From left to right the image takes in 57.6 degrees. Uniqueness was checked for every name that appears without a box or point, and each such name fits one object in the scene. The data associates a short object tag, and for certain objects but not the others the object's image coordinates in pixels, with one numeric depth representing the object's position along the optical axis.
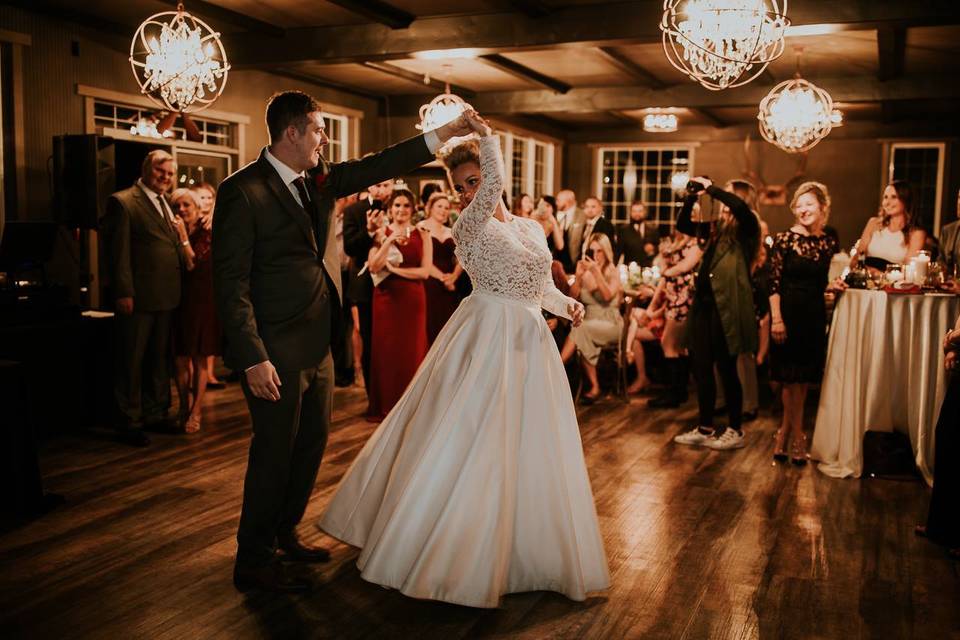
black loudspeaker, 6.48
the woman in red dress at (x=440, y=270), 5.91
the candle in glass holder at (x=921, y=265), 4.64
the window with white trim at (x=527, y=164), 14.50
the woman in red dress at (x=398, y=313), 5.67
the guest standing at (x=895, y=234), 5.46
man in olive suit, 5.01
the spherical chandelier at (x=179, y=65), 4.95
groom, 2.69
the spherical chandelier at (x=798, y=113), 7.18
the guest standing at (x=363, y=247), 6.46
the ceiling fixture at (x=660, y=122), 11.98
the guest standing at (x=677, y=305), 5.95
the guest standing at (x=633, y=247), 11.81
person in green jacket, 5.10
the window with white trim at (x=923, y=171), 14.30
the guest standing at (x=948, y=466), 3.47
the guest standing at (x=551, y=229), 7.32
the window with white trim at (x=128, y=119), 7.61
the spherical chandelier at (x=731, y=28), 4.17
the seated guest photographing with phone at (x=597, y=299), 6.48
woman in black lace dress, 4.76
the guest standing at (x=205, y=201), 5.68
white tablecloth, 4.55
